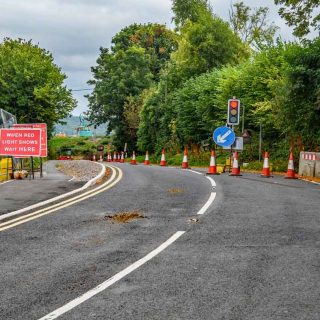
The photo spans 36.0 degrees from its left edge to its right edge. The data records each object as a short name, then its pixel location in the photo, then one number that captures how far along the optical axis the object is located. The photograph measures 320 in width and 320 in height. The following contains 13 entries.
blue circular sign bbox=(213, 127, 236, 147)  19.81
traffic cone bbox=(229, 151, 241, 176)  18.91
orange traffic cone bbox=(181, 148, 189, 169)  25.24
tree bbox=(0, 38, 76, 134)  46.72
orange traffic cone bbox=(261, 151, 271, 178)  18.55
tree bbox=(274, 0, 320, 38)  25.06
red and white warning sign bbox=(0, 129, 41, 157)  15.77
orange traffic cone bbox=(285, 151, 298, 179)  18.06
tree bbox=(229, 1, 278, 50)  54.56
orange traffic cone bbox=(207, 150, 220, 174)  19.67
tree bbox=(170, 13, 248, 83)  42.41
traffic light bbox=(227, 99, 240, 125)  19.48
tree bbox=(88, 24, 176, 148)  60.03
